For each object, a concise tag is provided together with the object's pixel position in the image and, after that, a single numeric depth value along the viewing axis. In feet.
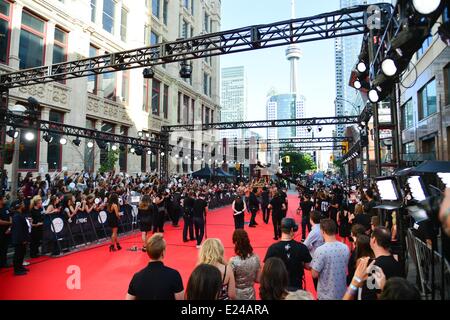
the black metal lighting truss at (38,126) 39.78
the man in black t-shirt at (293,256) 13.42
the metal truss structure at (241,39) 30.50
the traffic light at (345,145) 103.26
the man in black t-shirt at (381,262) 10.93
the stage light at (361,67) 31.53
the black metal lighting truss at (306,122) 77.86
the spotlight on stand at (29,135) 43.13
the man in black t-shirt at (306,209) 34.21
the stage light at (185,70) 40.91
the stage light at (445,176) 22.62
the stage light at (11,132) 43.79
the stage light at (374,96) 25.35
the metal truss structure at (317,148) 143.33
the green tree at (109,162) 74.49
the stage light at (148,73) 41.59
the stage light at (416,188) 15.65
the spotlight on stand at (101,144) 59.95
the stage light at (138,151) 65.83
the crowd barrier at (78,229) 30.40
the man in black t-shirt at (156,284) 9.60
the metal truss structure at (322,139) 113.39
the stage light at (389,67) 20.74
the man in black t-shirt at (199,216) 33.50
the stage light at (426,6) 14.30
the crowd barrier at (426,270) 15.88
